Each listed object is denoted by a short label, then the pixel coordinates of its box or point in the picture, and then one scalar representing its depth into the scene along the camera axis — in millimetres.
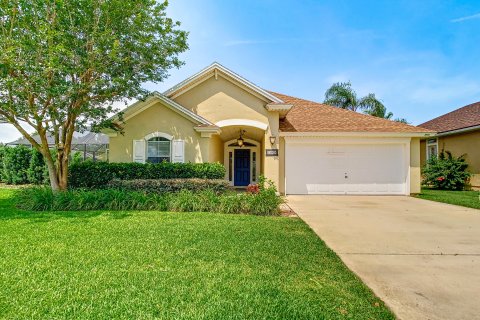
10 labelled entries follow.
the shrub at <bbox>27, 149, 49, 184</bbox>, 15969
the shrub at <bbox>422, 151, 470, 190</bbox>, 16141
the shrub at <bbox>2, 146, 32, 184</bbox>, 16344
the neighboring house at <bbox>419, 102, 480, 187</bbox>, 15898
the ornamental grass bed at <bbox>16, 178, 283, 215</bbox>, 8648
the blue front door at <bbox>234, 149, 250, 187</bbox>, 17609
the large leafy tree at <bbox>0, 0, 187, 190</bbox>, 8562
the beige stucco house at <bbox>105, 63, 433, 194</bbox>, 12477
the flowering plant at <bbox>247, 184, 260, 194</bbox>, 10938
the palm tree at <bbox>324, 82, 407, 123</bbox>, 26625
